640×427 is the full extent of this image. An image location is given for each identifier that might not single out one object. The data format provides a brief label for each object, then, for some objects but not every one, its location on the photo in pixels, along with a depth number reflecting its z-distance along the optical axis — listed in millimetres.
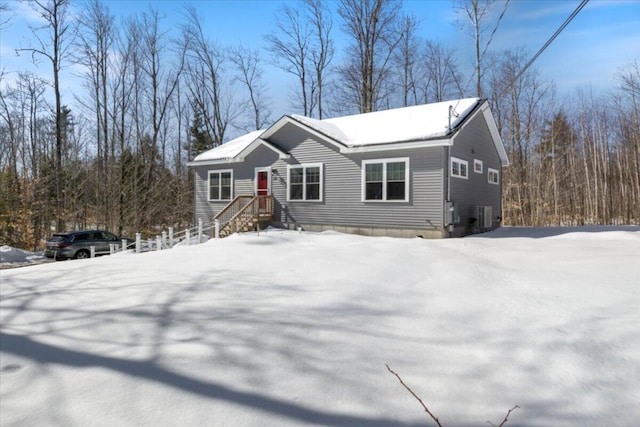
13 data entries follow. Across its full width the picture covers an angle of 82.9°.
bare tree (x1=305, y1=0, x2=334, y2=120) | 30281
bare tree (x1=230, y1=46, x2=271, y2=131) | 32906
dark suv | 14867
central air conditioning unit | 14872
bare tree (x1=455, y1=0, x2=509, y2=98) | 23844
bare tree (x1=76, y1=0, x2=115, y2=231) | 24688
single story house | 12391
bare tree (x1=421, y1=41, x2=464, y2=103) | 30266
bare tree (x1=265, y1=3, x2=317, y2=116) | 31125
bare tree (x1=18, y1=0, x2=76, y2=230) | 21859
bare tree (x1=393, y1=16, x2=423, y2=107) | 29172
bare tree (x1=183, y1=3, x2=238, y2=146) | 31438
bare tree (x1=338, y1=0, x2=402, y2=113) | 26844
